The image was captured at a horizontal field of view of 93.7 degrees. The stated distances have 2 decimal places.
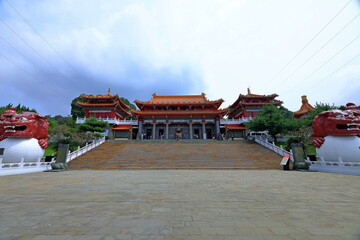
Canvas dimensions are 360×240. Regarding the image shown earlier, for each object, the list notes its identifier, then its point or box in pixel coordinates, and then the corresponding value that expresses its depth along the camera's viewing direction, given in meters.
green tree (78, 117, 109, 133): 21.26
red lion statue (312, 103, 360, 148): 9.46
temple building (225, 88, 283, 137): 28.27
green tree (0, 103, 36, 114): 30.49
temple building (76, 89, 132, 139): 28.36
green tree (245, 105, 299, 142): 19.55
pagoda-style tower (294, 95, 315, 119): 31.46
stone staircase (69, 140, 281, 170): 12.63
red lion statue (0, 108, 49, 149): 10.20
